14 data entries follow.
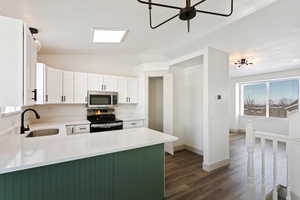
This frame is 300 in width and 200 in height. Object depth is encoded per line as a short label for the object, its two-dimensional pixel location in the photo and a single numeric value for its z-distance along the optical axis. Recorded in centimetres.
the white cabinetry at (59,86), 296
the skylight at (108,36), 256
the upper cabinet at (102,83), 367
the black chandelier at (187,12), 120
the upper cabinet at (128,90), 413
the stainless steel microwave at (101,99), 363
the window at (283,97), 499
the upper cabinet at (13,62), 111
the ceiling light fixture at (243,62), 382
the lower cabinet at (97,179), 119
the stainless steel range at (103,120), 337
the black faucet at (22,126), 211
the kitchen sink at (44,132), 254
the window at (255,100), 582
